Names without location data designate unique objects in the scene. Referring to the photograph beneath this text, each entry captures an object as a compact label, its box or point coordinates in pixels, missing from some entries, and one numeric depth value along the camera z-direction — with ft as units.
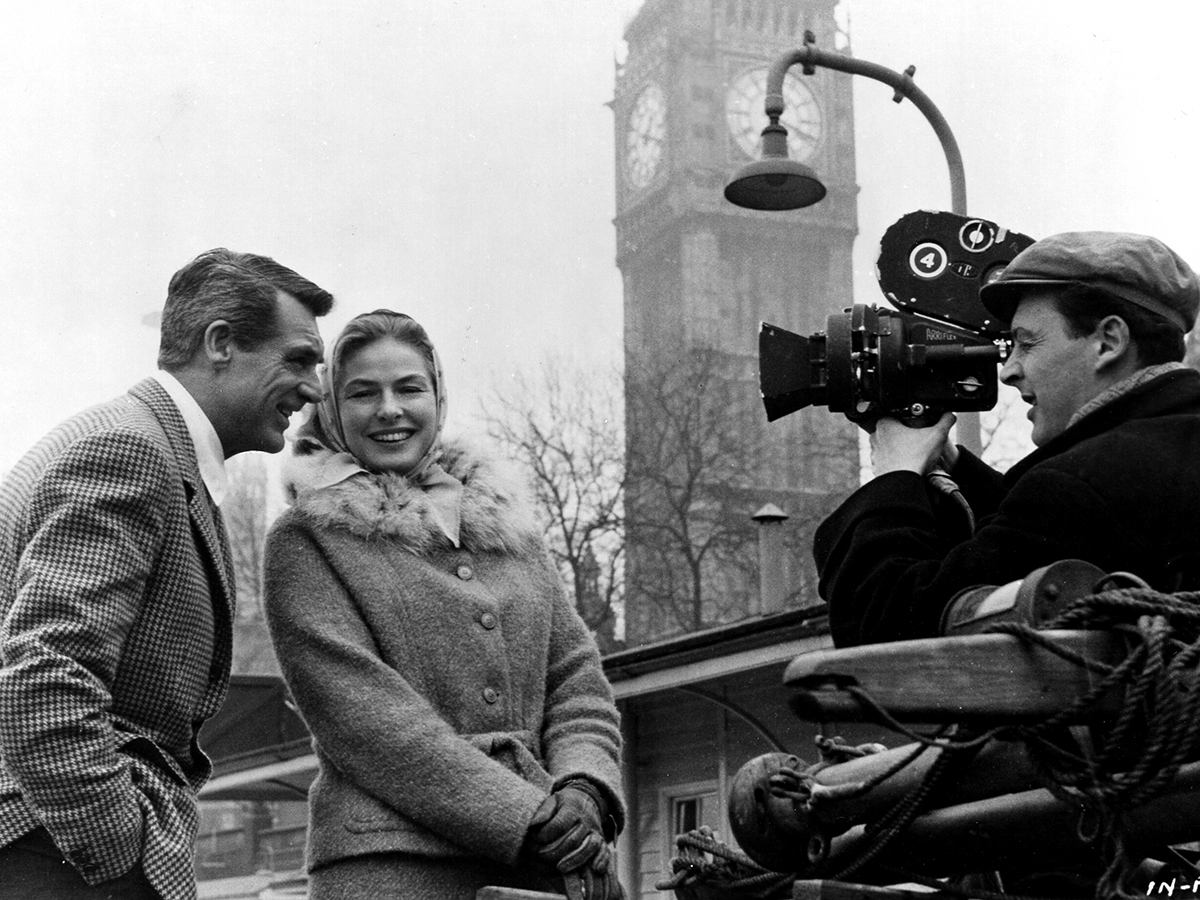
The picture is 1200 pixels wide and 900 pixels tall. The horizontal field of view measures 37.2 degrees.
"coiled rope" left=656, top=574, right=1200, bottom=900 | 6.82
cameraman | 8.36
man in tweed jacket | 9.07
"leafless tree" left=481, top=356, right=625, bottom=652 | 122.01
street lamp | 32.19
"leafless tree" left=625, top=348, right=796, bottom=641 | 135.23
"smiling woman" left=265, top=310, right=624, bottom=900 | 11.07
